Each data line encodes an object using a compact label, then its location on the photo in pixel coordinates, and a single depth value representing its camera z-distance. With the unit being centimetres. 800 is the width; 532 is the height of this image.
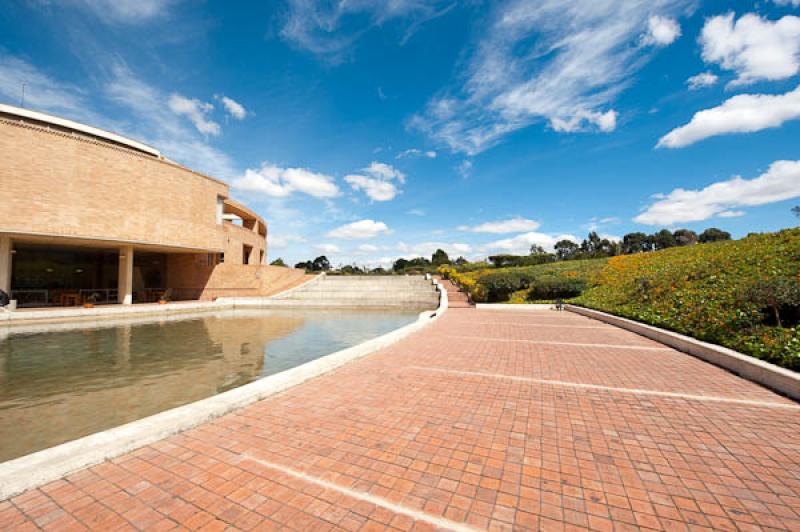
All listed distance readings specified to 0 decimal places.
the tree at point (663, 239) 7094
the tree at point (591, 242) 6982
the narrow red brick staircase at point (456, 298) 2053
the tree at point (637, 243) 7431
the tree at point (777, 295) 654
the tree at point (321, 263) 6656
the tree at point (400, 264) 6426
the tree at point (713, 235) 6475
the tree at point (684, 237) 6975
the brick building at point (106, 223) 1565
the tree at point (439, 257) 6474
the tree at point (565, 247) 7747
